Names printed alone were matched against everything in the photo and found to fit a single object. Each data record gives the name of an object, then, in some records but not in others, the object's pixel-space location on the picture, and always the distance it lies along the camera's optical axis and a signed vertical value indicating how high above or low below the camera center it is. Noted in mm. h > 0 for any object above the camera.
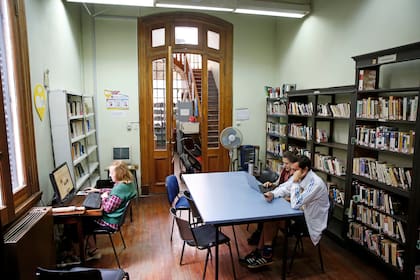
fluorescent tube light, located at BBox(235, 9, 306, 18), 4512 +1570
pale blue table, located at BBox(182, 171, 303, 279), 2553 -966
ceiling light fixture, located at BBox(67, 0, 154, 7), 3932 +1527
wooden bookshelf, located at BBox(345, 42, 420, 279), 2680 -582
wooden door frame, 5320 +932
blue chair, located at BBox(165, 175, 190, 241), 3555 -1092
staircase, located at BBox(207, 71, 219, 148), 5840 -90
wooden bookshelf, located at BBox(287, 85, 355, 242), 3749 -421
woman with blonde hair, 3016 -968
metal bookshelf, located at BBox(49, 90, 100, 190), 3393 -323
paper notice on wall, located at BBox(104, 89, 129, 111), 5309 +197
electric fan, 5262 -538
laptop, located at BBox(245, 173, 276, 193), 3411 -937
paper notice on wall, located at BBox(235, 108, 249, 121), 5930 -96
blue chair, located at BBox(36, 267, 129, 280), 1645 -959
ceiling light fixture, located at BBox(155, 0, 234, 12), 4168 +1589
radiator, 1879 -982
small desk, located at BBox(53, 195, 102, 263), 2820 -1083
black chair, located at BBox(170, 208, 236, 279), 2643 -1264
